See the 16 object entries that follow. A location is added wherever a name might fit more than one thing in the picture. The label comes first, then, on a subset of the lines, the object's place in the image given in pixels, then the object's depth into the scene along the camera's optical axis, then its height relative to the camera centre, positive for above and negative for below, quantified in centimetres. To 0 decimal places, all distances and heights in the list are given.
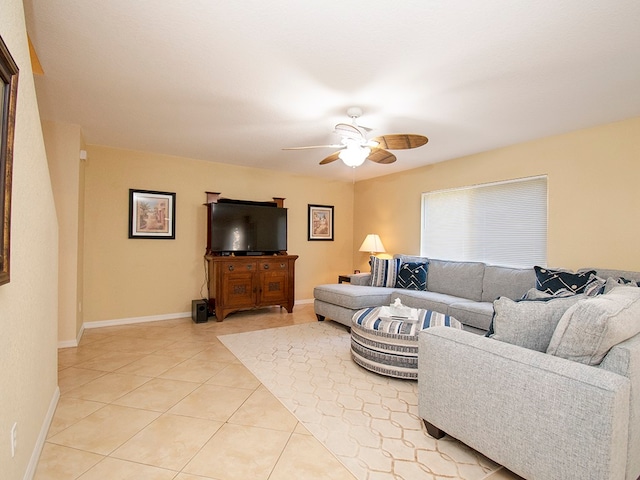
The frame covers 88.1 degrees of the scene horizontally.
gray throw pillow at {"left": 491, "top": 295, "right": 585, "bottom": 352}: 164 -40
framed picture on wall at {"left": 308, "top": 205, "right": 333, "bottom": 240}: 606 +30
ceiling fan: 274 +86
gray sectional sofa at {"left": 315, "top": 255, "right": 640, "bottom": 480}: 127 -68
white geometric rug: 172 -118
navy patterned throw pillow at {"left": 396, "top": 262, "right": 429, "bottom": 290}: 457 -52
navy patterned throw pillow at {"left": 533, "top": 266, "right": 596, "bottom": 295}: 291 -36
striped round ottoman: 271 -88
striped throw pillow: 475 -48
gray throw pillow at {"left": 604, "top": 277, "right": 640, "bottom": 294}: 261 -33
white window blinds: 390 +23
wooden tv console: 464 -66
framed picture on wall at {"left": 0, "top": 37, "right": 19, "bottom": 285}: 106 +31
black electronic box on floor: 455 -104
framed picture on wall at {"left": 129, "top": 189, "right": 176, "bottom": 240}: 451 +30
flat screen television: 475 +13
